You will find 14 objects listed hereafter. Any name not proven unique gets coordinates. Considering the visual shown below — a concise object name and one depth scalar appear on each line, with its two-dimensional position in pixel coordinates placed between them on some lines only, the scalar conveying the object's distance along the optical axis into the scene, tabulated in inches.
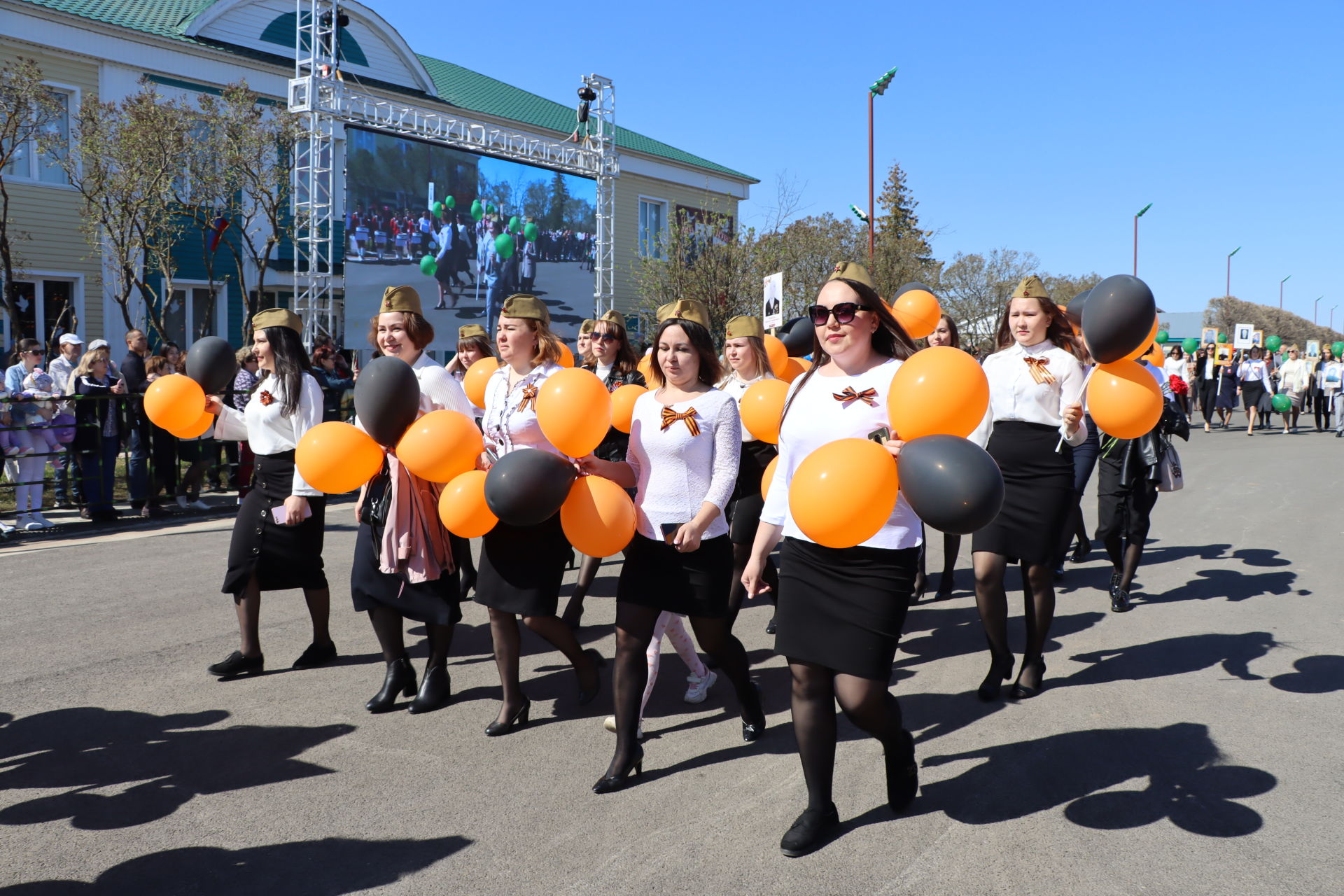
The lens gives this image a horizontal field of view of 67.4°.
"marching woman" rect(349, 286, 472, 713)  189.2
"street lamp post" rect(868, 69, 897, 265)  914.1
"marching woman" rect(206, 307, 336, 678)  203.0
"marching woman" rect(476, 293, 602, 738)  178.9
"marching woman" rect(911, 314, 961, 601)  282.8
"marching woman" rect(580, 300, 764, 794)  159.3
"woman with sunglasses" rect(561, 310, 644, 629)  248.5
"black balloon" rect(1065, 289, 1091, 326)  213.3
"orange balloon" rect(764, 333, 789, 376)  295.0
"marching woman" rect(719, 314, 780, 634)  234.8
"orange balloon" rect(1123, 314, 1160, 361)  182.1
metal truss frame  692.1
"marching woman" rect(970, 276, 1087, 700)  203.2
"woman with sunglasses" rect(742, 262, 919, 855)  134.6
